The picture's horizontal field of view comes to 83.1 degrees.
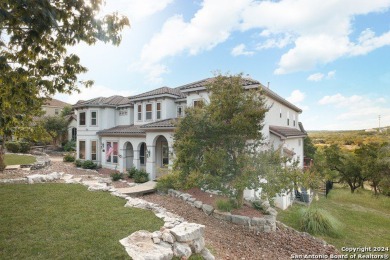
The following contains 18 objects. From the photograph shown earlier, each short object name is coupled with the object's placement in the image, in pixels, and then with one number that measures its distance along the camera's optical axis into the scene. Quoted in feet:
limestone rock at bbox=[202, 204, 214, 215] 34.55
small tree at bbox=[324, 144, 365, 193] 85.53
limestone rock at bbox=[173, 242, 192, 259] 18.60
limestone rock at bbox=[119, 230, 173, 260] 16.74
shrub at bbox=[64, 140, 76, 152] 111.31
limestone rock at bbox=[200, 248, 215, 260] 19.36
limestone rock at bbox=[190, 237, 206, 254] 19.77
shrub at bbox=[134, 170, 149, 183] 56.65
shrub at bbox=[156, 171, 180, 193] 40.75
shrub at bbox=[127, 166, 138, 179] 61.93
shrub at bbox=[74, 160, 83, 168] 75.13
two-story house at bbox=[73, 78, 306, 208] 54.65
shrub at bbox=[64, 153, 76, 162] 84.17
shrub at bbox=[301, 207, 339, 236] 35.91
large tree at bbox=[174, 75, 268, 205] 31.04
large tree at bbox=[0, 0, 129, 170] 13.86
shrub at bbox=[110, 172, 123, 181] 59.11
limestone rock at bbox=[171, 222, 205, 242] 19.56
